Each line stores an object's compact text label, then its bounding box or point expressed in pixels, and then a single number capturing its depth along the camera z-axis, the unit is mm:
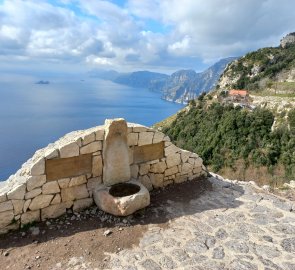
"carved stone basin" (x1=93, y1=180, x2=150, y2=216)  4353
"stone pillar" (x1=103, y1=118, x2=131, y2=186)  4747
